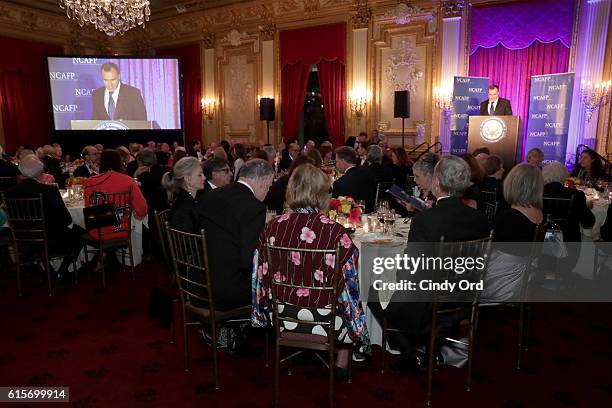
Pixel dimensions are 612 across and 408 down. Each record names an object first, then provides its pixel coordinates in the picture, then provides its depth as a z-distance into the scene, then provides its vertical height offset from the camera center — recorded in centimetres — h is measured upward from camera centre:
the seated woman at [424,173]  382 -39
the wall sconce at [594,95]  846 +57
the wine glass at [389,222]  362 -75
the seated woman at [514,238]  319 -78
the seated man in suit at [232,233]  294 -68
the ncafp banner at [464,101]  921 +50
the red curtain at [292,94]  1177 +84
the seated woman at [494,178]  499 -57
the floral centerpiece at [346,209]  383 -70
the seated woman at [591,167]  652 -58
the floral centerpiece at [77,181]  587 -69
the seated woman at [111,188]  486 -65
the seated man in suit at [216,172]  449 -44
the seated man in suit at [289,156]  877 -56
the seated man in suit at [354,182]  510 -62
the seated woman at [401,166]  671 -59
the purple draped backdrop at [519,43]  877 +163
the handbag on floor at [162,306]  334 -131
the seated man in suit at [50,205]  449 -78
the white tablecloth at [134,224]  516 -116
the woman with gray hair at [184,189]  331 -51
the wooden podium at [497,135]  845 -17
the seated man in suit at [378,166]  624 -54
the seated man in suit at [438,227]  269 -59
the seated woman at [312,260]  250 -73
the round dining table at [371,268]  319 -101
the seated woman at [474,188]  399 -56
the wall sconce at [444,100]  980 +55
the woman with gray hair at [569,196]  448 -69
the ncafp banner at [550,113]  840 +24
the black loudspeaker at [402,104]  951 +46
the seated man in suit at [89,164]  669 -56
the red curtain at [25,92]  1162 +90
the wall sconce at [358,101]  1087 +60
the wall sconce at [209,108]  1344 +54
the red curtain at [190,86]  1354 +120
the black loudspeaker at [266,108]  1166 +47
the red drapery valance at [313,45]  1102 +202
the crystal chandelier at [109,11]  719 +185
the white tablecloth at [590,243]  494 -126
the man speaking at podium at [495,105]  875 +40
